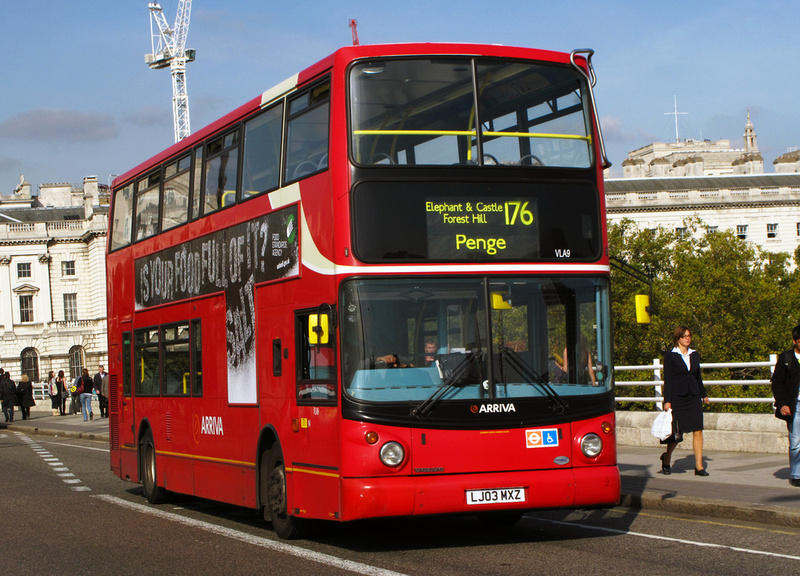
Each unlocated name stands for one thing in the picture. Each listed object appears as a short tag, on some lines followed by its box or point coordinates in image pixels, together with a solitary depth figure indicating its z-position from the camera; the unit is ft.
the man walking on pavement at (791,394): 41.34
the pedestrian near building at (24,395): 162.20
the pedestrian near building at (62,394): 173.68
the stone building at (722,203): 349.00
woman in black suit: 47.37
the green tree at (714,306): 202.80
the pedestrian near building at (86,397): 146.61
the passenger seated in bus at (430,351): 31.37
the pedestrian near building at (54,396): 175.63
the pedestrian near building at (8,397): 158.40
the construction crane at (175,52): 427.33
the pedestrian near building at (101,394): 152.82
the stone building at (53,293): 337.72
